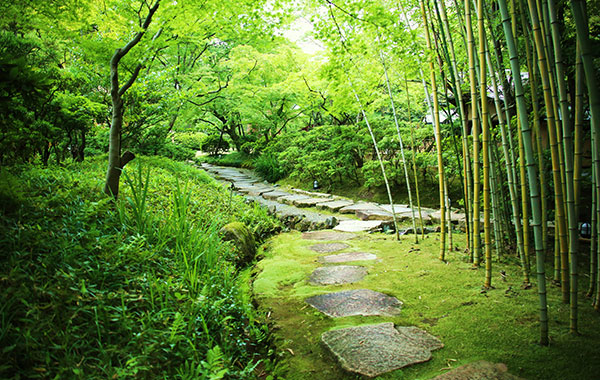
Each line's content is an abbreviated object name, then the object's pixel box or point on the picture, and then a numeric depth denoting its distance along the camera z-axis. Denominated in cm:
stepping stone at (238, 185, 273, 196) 845
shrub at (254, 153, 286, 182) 1080
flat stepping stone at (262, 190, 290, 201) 789
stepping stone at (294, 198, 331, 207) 679
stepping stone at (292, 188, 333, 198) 776
